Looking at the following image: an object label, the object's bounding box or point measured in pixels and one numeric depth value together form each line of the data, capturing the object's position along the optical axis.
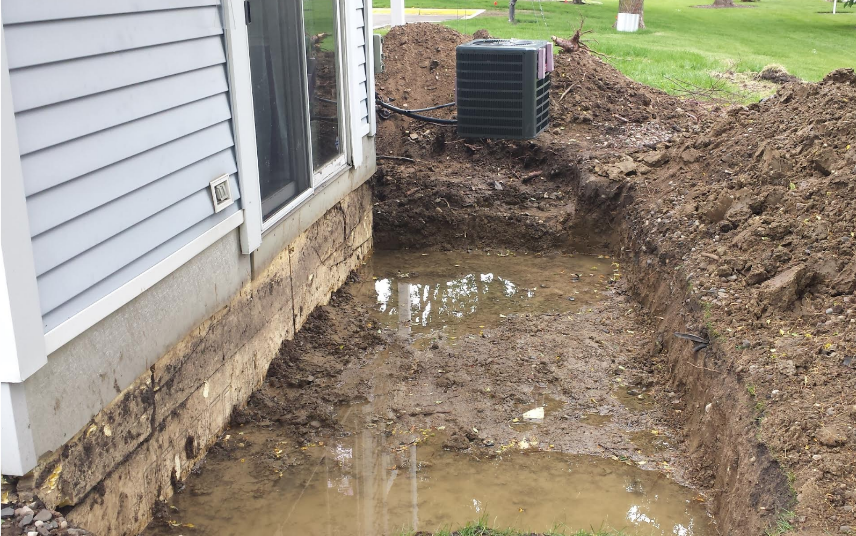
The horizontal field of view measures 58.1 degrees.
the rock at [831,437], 3.37
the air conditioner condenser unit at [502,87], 7.86
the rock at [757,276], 5.02
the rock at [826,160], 5.74
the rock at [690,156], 7.43
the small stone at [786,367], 3.94
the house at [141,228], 2.89
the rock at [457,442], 4.62
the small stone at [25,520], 2.85
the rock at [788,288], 4.62
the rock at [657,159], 7.87
